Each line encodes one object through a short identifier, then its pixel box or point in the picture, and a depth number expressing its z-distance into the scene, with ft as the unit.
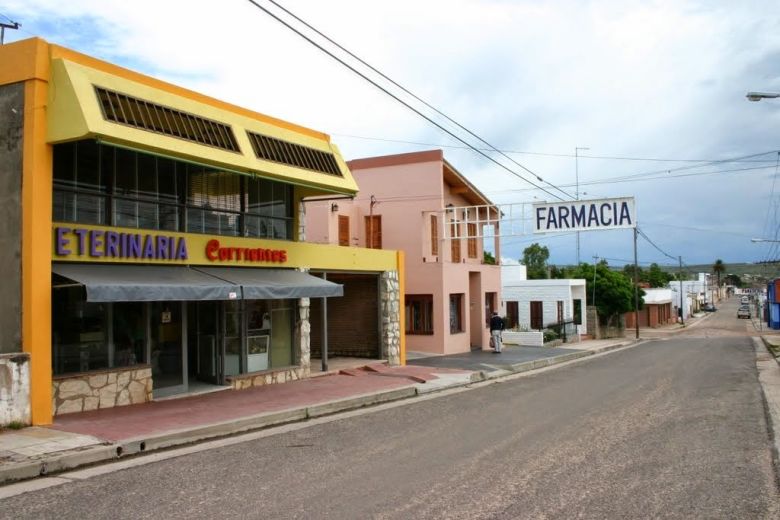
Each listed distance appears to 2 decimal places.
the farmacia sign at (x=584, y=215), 75.15
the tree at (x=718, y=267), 541.75
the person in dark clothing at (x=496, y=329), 83.51
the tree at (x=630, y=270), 371.43
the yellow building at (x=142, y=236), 34.19
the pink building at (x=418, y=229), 82.28
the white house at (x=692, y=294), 287.63
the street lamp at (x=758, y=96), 54.66
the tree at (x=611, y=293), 157.79
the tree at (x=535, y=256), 314.30
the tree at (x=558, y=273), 241.26
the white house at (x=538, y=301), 133.08
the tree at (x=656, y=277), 312.29
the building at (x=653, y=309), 215.10
